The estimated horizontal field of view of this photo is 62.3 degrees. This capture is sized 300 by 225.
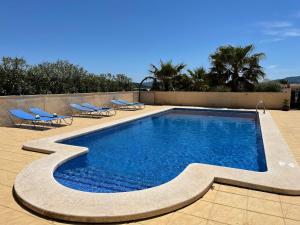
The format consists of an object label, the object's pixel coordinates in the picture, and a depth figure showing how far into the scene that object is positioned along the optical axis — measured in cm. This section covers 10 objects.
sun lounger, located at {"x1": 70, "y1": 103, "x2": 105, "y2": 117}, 1204
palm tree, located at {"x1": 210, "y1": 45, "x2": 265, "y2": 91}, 1928
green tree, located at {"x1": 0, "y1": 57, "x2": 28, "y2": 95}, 1017
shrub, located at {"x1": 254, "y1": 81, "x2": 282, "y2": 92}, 1752
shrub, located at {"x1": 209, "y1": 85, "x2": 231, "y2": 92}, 1865
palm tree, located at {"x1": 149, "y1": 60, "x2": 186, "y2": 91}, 2131
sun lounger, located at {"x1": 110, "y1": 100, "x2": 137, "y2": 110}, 1544
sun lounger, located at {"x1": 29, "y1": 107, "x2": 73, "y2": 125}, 957
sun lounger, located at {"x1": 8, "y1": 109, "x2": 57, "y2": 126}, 888
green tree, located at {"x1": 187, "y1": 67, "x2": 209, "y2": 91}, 2074
